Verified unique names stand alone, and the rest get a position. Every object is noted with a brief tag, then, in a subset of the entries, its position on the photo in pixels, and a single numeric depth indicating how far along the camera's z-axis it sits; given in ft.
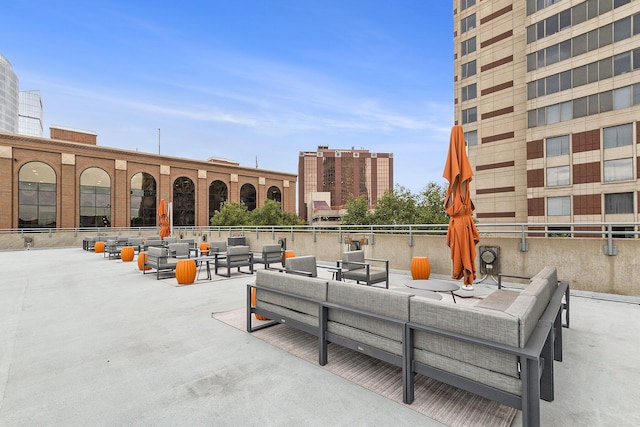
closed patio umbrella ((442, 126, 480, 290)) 20.02
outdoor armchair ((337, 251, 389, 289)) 23.97
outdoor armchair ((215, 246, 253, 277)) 33.19
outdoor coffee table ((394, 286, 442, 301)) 15.72
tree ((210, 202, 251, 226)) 135.64
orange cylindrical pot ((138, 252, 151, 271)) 36.29
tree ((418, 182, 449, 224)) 99.86
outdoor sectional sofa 7.60
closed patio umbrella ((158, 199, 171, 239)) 59.83
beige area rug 8.73
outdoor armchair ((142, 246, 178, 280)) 31.99
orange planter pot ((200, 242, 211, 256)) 55.93
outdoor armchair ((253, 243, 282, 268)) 37.57
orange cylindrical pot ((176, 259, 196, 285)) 28.89
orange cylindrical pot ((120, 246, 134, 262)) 47.70
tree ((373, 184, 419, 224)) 116.45
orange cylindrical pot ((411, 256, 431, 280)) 29.32
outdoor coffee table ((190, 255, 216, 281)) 31.41
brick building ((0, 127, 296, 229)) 104.32
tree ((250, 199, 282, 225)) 138.51
